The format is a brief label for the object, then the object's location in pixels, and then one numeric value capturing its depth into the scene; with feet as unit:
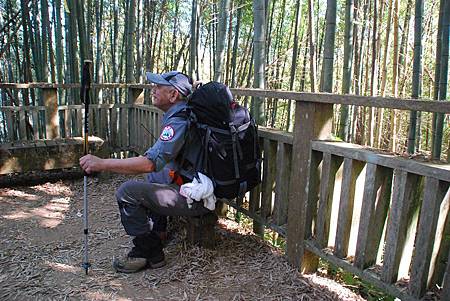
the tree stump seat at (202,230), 8.50
